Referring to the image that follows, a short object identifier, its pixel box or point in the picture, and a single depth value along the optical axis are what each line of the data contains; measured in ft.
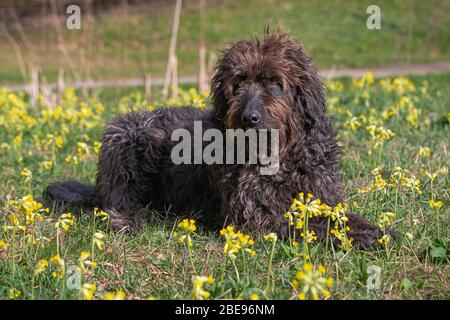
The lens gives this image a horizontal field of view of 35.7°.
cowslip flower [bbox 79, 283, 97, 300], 11.06
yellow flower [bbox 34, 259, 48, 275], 11.77
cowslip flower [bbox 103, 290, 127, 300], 11.12
